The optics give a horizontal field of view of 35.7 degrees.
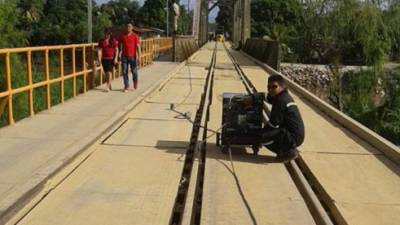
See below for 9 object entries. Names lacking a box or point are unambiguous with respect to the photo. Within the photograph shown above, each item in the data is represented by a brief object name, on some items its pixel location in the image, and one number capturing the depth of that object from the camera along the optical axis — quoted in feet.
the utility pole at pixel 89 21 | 65.98
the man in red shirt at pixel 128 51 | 53.72
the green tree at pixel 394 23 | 155.42
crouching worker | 27.25
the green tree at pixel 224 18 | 529.94
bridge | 20.35
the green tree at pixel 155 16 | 453.58
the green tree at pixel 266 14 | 398.01
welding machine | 28.45
